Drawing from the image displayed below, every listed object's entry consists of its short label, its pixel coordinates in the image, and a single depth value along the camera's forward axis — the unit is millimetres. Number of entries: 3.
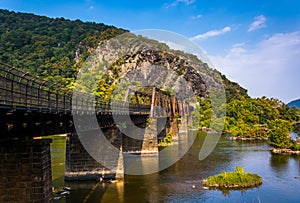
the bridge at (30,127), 12992
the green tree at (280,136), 50912
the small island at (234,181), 29875
